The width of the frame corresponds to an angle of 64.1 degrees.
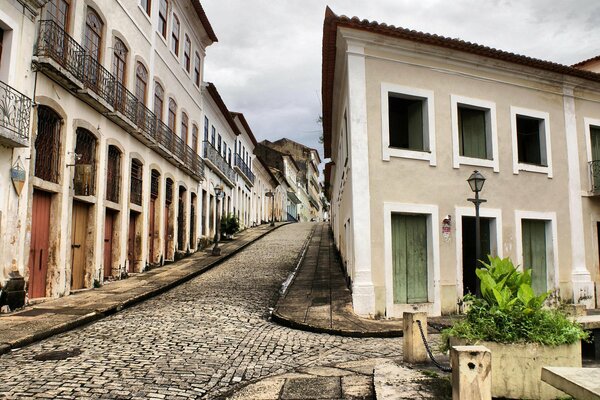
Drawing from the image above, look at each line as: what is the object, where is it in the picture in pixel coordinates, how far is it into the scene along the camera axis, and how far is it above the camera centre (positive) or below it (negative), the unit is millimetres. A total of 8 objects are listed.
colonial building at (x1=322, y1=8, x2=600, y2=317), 9469 +2002
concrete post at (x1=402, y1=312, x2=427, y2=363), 5043 -902
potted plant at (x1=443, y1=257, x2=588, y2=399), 3977 -710
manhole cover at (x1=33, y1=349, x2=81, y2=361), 5806 -1250
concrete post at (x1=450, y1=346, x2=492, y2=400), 3219 -804
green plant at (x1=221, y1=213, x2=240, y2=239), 24141 +1450
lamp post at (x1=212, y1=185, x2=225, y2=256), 18008 +1155
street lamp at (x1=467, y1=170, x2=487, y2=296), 8620 +1244
